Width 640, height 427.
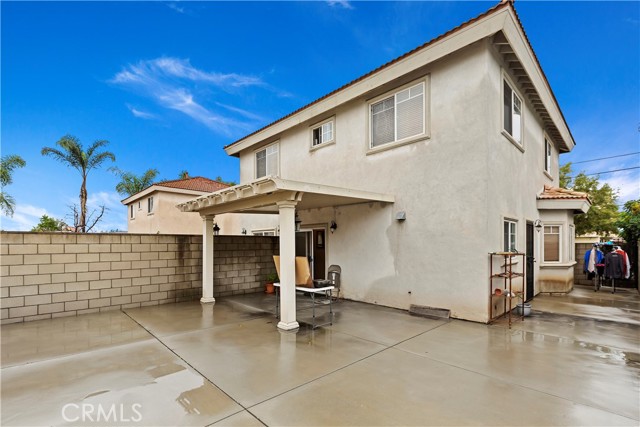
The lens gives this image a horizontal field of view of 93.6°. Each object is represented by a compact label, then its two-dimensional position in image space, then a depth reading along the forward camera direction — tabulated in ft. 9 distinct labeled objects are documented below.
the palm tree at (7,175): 57.57
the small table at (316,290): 21.11
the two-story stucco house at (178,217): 63.72
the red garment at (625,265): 33.96
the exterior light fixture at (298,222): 35.81
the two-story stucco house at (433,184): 21.40
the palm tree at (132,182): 98.12
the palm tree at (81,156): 65.00
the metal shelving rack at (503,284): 21.06
